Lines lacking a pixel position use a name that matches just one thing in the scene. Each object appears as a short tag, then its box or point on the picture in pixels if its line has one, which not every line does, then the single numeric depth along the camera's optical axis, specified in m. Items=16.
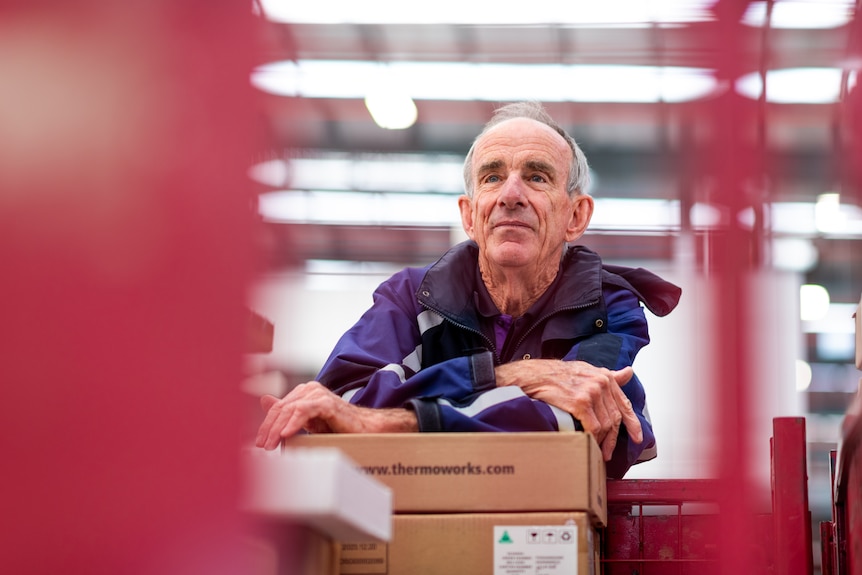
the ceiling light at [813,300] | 13.80
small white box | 0.96
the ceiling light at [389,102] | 9.77
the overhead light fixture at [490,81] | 9.38
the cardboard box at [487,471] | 1.94
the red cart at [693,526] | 2.19
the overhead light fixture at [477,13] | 8.57
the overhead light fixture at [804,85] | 9.25
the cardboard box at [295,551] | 1.17
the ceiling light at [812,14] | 8.00
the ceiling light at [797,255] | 13.03
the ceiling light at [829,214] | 12.20
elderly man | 2.26
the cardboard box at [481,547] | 1.90
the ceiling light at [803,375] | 15.53
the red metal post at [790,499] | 2.16
